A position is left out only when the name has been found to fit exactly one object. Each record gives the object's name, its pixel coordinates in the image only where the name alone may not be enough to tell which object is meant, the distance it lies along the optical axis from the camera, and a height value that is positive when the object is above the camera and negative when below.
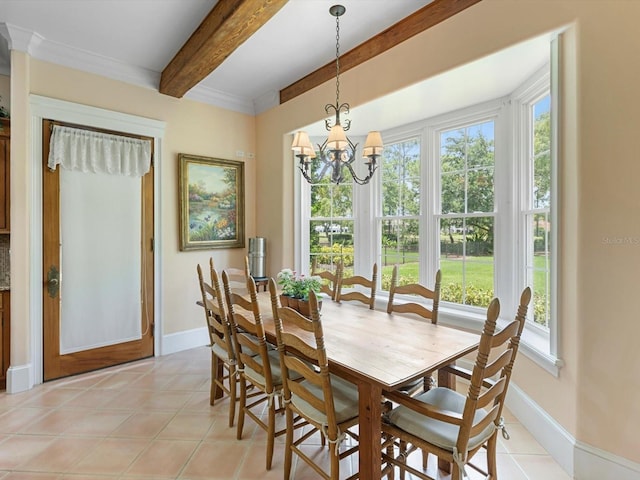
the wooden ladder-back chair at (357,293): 2.65 -0.42
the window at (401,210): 3.44 +0.32
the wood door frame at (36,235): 2.79 +0.05
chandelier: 2.23 +0.65
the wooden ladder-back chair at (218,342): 2.19 -0.74
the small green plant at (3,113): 2.83 +1.12
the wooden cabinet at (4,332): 2.73 -0.76
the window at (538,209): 2.39 +0.23
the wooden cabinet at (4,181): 2.74 +0.50
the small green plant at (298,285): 2.35 -0.32
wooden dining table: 1.39 -0.56
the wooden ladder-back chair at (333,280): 2.88 -0.35
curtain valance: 2.95 +0.85
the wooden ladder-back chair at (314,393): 1.45 -0.79
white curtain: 3.03 +0.05
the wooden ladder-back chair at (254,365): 1.83 -0.78
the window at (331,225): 3.91 +0.18
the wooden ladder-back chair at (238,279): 3.11 -0.41
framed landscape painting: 3.68 +0.45
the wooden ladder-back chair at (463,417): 1.24 -0.82
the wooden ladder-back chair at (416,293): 2.23 -0.41
